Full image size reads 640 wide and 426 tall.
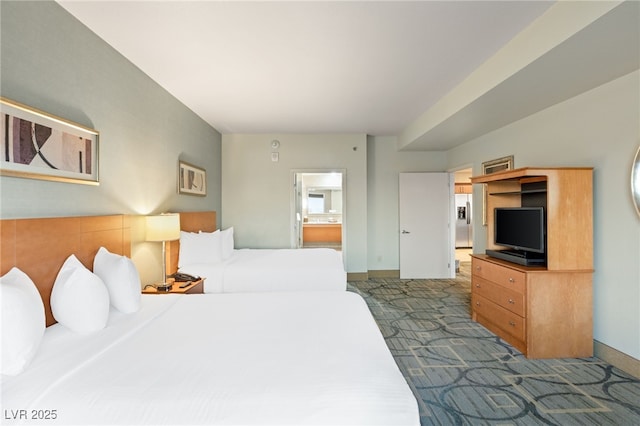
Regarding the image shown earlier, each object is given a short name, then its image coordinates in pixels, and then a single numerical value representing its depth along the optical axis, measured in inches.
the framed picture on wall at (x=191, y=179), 152.1
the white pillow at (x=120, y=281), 79.6
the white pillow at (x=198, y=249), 141.6
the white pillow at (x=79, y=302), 66.6
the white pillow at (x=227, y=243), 157.0
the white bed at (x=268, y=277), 130.0
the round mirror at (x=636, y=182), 94.9
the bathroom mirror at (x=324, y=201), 384.5
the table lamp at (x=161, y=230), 113.1
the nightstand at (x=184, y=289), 110.0
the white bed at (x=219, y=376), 42.4
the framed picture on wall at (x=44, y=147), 65.3
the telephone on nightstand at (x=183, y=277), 123.6
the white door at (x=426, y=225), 229.9
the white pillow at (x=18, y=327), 50.0
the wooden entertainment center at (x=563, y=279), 107.4
